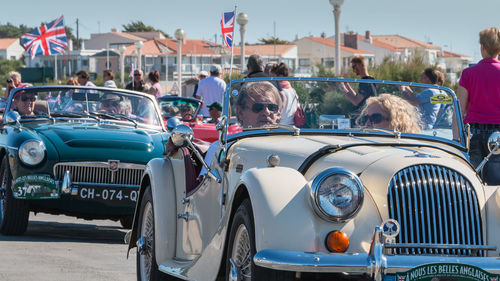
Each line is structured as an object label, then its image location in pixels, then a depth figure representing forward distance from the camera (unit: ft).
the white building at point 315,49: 363.91
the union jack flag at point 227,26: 67.56
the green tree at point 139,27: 502.38
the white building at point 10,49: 510.79
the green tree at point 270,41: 416.63
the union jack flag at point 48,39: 127.34
